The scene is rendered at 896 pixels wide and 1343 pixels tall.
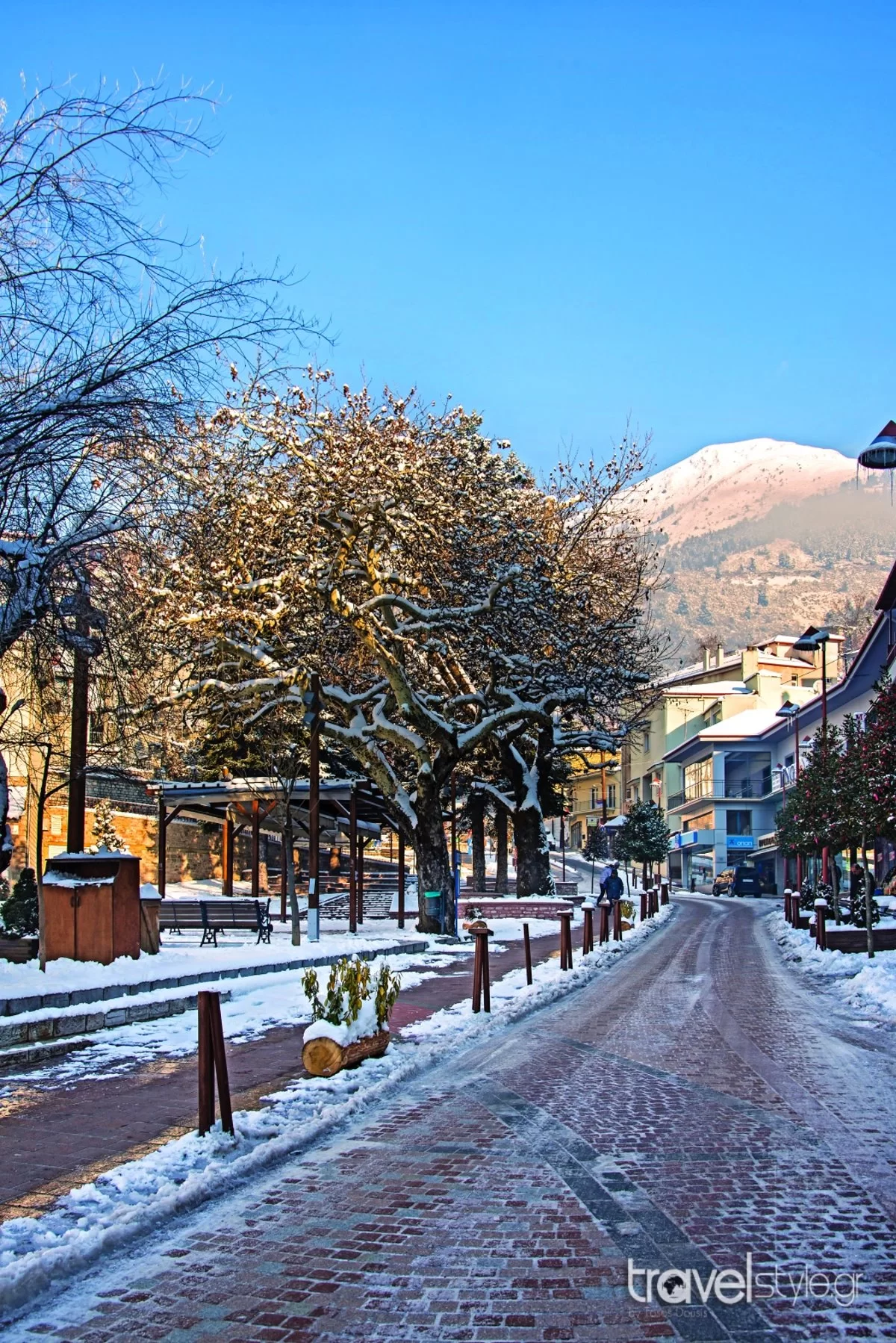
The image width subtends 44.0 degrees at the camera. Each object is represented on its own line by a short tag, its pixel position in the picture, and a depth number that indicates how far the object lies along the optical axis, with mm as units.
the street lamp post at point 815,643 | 29719
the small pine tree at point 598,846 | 79750
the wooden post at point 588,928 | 20141
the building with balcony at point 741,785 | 65125
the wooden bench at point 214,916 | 22578
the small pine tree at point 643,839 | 60062
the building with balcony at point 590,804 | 106812
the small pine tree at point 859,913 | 23969
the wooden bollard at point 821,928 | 21516
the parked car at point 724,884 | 65062
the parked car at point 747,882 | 62281
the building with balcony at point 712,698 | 77500
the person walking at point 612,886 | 31125
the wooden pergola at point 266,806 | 27891
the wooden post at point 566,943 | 17109
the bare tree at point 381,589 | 22875
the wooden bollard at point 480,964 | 12242
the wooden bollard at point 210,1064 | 6605
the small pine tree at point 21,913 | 16062
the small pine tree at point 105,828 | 33812
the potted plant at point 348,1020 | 8672
